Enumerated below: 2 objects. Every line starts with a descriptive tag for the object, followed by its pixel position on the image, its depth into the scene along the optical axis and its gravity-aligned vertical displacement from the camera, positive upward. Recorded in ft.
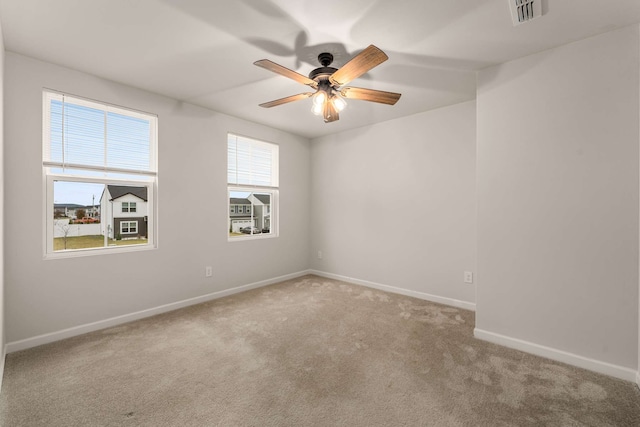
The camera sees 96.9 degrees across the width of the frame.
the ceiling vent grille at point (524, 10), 5.80 +4.26
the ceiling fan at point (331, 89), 6.66 +3.29
